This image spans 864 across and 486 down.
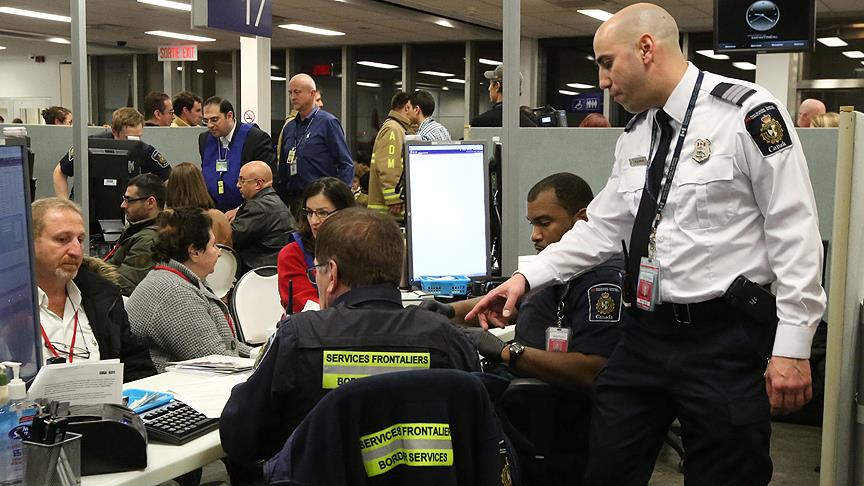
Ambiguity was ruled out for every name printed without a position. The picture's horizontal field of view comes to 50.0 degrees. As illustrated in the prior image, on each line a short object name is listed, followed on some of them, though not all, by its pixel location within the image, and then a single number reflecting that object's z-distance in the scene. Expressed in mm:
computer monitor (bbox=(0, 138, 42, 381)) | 1774
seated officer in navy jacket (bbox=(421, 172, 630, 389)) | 2609
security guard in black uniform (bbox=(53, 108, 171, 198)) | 6090
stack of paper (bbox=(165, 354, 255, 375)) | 2688
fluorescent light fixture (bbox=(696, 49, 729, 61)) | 13539
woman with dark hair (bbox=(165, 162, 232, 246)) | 5184
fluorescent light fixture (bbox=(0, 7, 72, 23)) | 12694
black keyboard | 2002
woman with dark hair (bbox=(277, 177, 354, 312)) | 3670
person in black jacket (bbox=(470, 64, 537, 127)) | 5603
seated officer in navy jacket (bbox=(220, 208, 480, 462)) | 1878
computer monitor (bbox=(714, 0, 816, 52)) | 6156
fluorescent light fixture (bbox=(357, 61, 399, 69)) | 15875
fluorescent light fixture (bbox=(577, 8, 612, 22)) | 11500
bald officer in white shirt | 2066
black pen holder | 1632
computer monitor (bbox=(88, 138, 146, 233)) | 5551
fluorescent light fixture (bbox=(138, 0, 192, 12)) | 11539
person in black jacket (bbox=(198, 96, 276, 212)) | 6395
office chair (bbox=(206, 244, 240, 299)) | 4688
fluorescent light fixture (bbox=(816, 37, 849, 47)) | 11945
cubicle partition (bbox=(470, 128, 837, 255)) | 5109
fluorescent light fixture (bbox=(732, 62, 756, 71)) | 13297
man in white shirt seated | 2613
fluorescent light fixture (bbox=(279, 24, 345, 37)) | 13656
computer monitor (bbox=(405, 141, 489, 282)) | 3635
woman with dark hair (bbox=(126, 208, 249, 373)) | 3010
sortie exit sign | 14078
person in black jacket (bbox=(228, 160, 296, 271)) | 5117
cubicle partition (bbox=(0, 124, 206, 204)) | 7293
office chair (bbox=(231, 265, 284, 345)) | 3707
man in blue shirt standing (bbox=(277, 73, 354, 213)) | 6207
